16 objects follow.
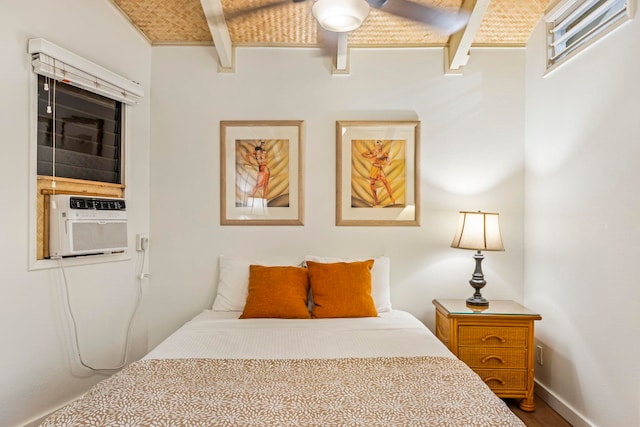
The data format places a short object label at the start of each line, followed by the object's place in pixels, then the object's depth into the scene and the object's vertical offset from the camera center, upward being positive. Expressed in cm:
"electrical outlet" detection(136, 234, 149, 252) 297 -25
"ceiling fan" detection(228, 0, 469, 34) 207 +131
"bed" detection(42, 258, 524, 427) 133 -68
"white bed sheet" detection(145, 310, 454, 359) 195 -69
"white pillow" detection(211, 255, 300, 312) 284 -52
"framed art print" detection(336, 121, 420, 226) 307 +26
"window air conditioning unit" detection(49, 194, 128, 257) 221 -10
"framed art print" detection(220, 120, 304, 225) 307 +29
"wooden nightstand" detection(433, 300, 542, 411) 256 -87
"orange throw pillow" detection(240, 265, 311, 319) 258 -55
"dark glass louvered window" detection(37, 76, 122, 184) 223 +45
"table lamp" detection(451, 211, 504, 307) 273 -18
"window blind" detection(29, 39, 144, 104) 210 +80
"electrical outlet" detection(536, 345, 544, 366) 280 -100
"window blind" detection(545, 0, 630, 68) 216 +112
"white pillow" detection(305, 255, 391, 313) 281 -48
